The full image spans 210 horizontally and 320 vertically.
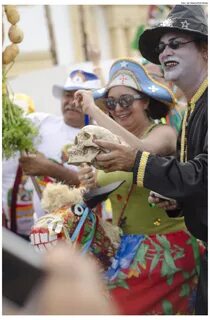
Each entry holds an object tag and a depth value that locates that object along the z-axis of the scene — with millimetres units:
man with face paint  2158
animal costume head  2449
